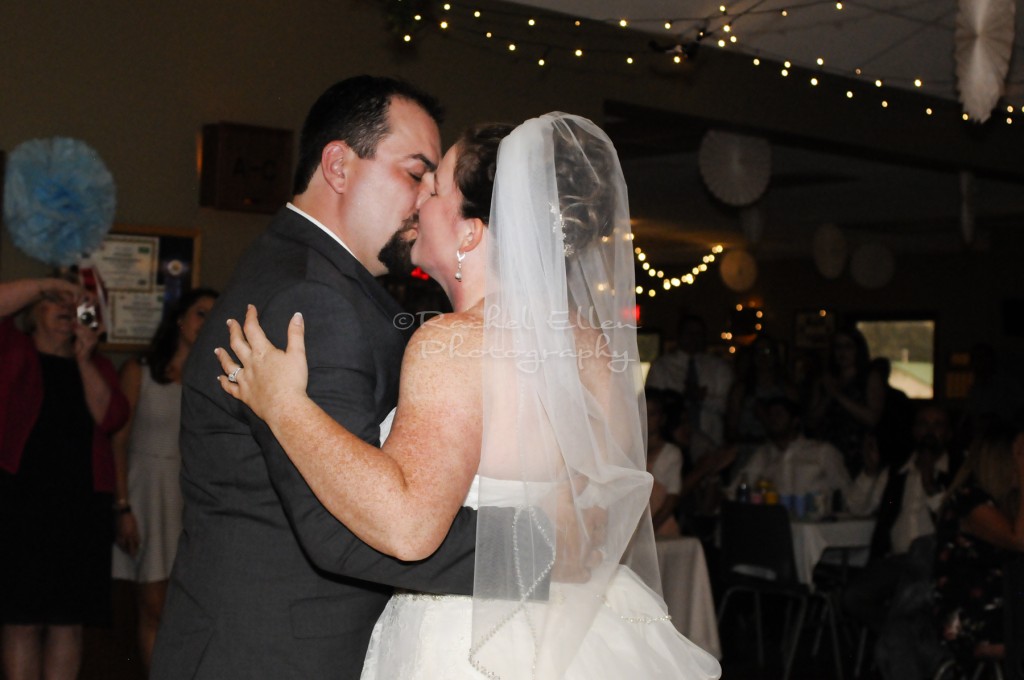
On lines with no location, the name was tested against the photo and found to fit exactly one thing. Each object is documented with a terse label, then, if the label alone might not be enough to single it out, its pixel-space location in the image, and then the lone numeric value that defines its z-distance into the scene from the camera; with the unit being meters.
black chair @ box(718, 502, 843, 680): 5.50
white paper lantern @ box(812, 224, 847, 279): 9.98
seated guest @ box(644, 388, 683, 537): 5.35
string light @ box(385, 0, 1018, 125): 5.21
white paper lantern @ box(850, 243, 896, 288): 11.01
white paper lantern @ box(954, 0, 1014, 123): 4.45
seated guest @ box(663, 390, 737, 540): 6.42
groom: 1.68
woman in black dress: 3.67
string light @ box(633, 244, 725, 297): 15.05
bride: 1.63
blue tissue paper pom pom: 4.05
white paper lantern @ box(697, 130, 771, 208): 6.88
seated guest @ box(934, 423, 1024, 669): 4.14
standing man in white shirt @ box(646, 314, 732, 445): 7.61
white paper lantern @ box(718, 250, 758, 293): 11.16
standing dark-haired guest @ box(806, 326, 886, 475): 6.73
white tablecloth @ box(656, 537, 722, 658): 4.74
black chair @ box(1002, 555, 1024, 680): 3.54
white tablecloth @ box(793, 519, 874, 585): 5.62
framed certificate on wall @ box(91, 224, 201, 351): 4.42
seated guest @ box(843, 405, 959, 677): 4.53
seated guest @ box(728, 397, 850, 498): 6.21
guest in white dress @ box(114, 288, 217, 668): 4.25
